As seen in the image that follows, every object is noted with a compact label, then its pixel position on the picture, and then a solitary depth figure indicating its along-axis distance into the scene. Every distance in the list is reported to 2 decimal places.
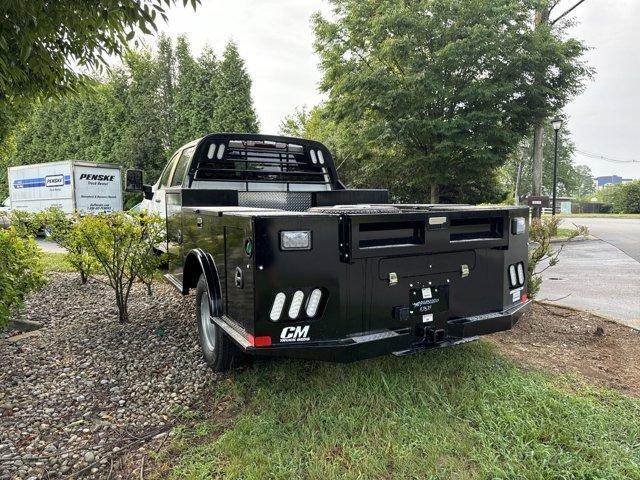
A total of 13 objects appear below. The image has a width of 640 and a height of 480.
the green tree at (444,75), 12.27
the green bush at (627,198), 43.84
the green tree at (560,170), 55.91
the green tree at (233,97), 19.58
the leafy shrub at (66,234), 5.38
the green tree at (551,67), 12.41
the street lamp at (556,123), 14.88
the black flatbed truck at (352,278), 2.58
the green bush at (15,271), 3.96
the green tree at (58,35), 2.63
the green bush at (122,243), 4.72
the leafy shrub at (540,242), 4.91
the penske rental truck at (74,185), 16.53
